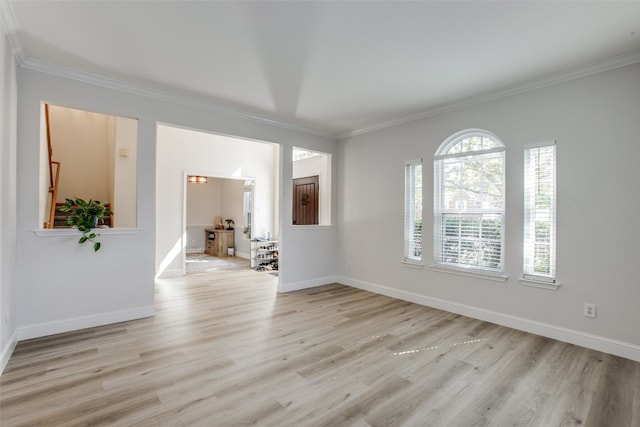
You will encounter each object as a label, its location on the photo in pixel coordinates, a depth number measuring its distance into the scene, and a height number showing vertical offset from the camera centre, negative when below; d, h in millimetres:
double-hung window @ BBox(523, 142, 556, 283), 3211 +68
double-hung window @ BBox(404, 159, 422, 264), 4422 +93
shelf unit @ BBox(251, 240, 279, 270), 7121 -841
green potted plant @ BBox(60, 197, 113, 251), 3225 -25
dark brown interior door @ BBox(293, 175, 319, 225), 7020 +383
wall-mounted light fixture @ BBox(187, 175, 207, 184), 8406 +1005
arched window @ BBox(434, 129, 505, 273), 3641 +207
